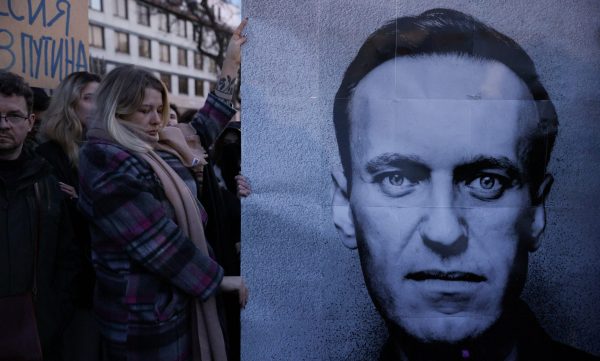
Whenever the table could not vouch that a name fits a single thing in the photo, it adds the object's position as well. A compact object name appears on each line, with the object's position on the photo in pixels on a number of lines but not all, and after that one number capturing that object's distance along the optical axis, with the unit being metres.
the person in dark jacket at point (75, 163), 2.28
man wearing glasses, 2.04
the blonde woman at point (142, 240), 1.75
